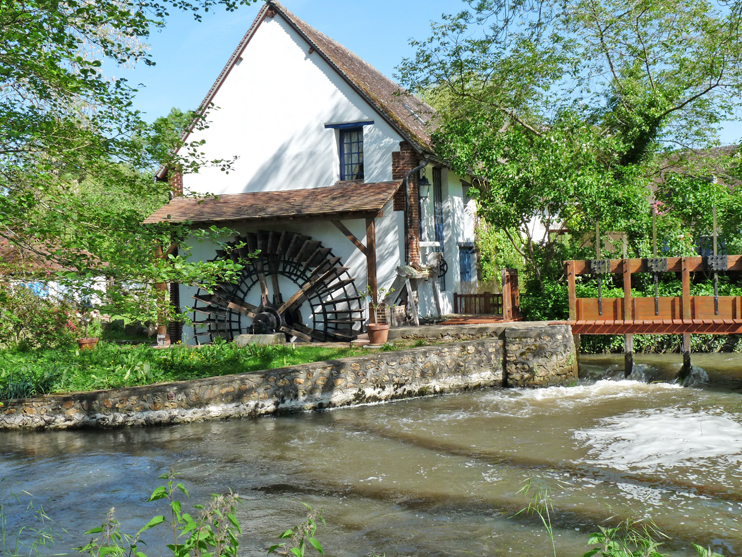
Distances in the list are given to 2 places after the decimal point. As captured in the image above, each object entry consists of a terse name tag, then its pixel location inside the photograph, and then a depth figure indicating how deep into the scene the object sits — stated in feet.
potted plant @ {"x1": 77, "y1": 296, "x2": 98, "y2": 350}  41.48
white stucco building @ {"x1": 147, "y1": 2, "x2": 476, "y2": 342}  48.67
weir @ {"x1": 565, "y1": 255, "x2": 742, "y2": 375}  36.32
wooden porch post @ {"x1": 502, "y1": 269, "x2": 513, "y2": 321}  46.14
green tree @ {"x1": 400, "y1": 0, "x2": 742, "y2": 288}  45.55
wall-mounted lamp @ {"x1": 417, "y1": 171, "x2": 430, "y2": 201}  51.06
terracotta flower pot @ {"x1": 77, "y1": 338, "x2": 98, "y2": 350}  41.73
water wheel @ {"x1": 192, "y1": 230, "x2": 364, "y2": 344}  49.14
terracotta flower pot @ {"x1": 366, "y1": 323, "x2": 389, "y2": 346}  40.50
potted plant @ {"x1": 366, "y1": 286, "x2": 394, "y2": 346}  40.63
